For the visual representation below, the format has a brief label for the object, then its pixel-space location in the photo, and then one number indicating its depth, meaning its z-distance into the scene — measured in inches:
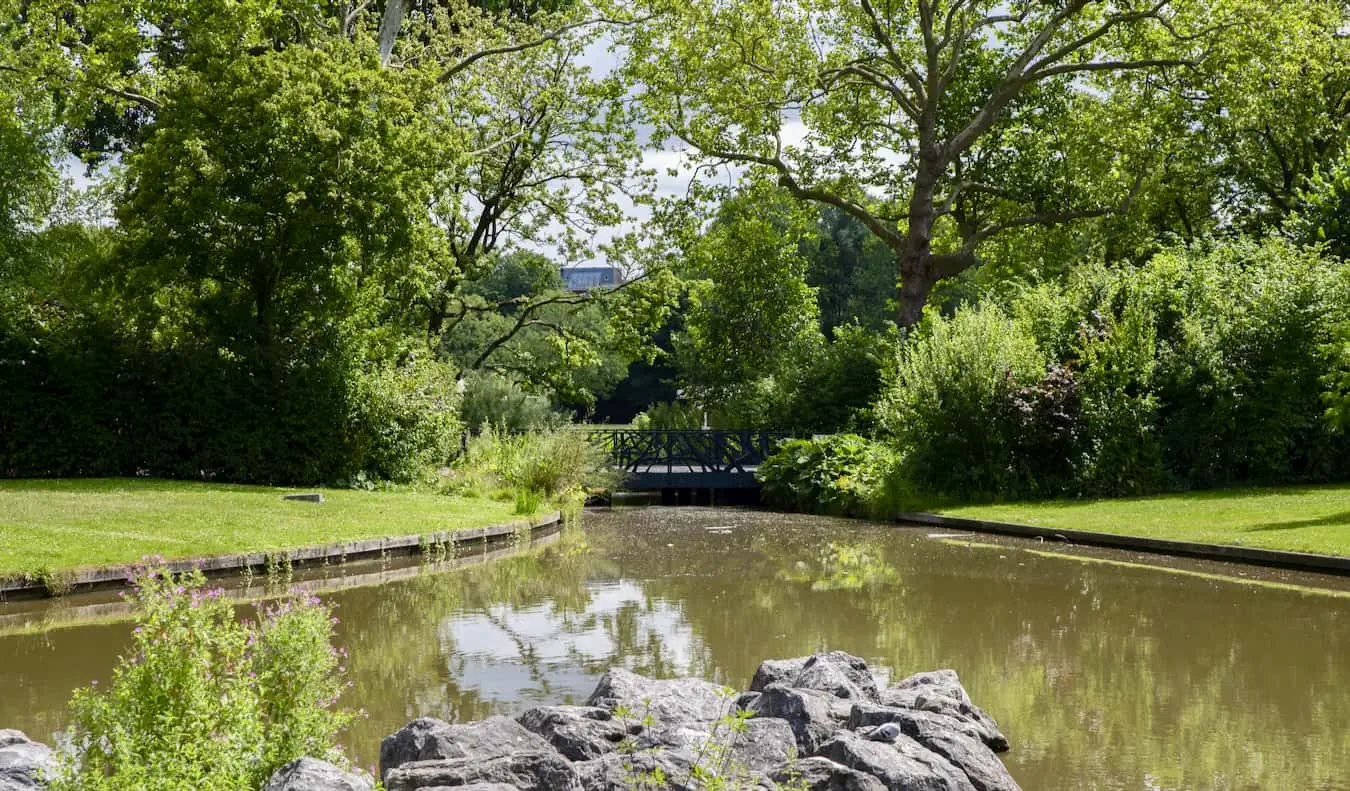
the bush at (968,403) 861.2
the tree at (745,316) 1595.7
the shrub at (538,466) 887.7
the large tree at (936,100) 1108.5
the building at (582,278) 4473.4
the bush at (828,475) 909.2
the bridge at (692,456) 1100.5
